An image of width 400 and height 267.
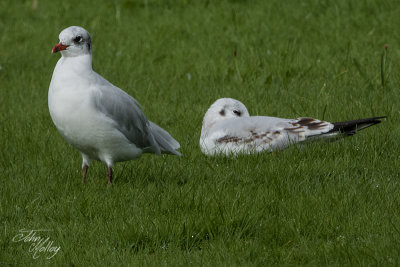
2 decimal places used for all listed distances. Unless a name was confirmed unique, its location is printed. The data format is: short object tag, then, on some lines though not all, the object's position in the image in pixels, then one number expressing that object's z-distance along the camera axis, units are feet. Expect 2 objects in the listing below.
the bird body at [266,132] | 40.40
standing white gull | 33.94
